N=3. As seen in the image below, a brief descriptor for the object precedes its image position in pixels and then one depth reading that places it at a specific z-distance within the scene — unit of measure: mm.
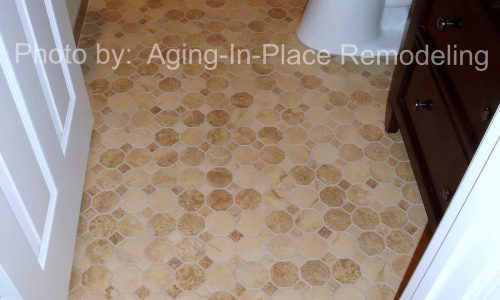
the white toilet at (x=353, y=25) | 1926
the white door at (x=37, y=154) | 970
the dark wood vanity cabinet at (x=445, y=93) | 1071
